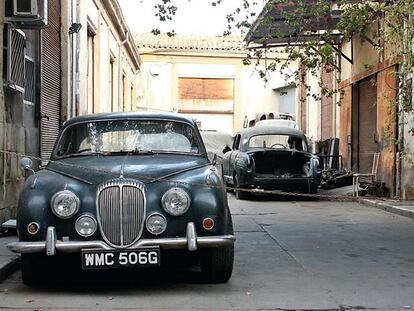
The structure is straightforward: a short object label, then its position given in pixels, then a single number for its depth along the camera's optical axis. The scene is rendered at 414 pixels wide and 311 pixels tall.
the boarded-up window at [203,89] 36.06
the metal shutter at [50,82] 11.41
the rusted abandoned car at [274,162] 14.88
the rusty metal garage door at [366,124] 17.19
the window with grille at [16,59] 8.66
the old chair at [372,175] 15.25
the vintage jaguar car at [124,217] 5.28
